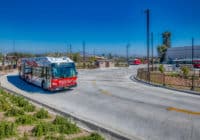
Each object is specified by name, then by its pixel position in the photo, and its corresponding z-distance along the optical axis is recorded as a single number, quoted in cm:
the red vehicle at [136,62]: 8319
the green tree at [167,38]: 10019
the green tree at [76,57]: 7837
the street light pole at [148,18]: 2820
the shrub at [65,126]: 704
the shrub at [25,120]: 789
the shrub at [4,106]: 984
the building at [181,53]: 9668
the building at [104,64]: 6163
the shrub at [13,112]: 891
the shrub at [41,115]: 865
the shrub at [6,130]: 662
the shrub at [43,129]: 678
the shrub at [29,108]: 971
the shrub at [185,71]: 2934
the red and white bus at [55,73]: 1698
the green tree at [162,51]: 9678
